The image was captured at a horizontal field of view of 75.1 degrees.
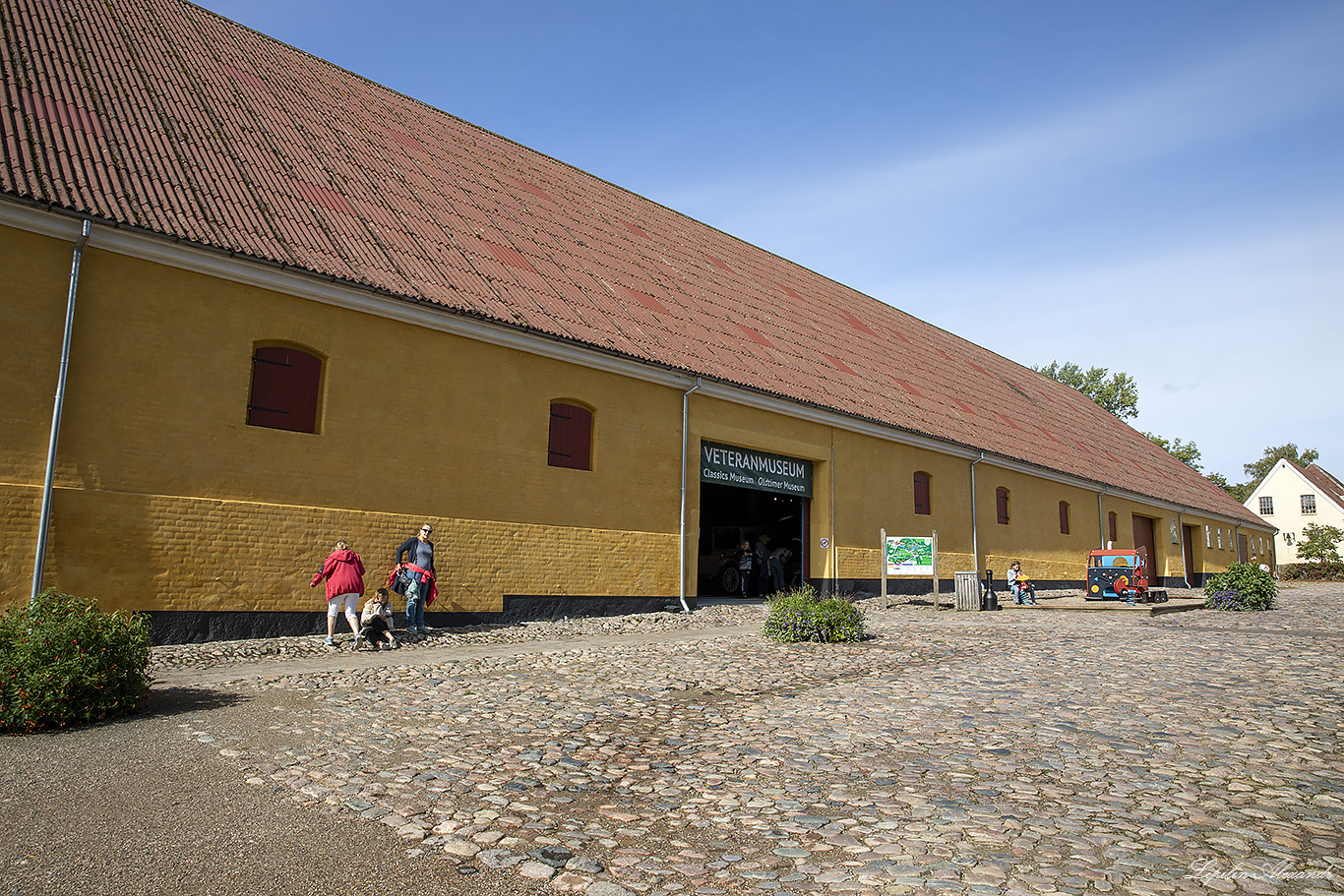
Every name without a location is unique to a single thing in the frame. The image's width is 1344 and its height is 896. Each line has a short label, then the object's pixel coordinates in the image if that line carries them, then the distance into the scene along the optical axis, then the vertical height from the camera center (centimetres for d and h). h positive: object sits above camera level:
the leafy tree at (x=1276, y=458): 9231 +1297
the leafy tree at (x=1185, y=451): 6812 +988
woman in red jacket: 1174 -33
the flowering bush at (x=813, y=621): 1253 -73
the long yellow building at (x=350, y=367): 1094 +316
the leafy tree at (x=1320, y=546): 5334 +223
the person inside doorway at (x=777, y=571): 2248 -8
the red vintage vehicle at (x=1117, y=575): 2373 +4
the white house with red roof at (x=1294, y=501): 6581 +619
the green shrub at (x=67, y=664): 678 -91
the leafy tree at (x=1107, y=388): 6469 +1392
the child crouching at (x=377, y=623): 1180 -87
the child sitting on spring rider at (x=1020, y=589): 2305 -38
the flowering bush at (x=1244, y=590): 2014 -24
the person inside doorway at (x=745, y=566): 2338 +5
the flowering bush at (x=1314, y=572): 4962 +53
